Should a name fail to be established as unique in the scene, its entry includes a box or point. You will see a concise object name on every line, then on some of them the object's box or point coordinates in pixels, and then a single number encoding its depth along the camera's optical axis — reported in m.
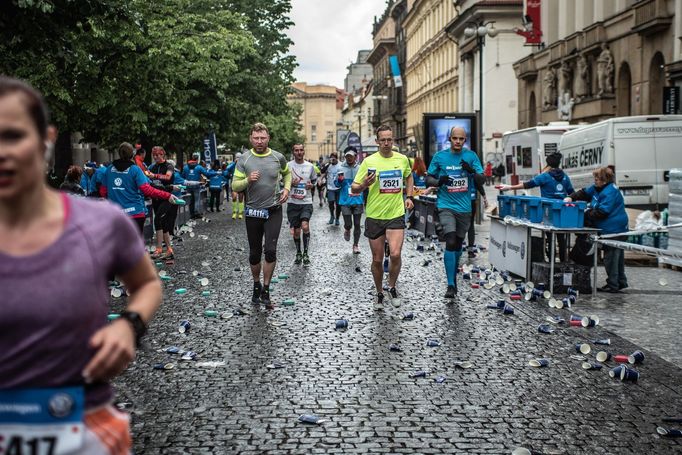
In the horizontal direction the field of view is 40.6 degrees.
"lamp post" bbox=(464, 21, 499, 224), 23.67
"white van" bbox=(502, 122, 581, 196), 26.42
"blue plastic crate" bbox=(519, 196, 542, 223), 12.13
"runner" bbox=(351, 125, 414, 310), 10.55
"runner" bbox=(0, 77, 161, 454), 2.26
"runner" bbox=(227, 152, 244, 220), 29.18
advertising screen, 24.12
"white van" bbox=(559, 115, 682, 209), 19.12
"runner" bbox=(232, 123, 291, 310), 10.30
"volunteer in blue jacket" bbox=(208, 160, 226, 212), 32.94
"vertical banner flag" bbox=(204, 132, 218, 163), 36.88
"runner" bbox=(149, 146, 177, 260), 15.81
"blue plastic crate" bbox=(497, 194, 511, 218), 13.63
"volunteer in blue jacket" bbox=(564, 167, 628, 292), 11.80
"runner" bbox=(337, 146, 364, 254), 17.19
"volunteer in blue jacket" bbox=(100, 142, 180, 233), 12.77
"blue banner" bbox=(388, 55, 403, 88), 74.25
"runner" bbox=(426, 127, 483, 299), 11.02
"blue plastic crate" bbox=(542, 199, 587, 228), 11.45
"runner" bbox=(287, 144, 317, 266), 15.57
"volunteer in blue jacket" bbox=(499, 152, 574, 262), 14.25
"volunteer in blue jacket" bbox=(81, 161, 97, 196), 13.75
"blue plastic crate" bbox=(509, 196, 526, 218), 12.96
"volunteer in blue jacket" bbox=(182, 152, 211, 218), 28.88
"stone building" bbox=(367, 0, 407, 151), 104.56
